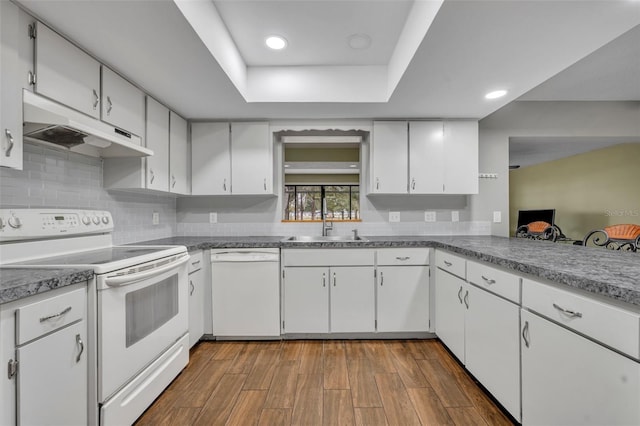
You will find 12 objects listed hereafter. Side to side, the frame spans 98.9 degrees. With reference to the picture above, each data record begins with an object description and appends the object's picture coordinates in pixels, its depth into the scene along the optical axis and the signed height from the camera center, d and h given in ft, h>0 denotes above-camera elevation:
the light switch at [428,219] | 9.83 -0.17
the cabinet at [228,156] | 8.96 +1.88
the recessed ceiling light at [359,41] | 6.23 +4.03
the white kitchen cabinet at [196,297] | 7.22 -2.29
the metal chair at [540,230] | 12.75 -0.99
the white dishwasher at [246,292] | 7.85 -2.26
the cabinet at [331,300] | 7.87 -2.50
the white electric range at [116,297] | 4.07 -1.46
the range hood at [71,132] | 4.16 +1.41
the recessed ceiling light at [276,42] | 6.30 +4.03
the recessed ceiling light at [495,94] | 6.97 +3.10
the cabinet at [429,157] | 8.91 +1.83
